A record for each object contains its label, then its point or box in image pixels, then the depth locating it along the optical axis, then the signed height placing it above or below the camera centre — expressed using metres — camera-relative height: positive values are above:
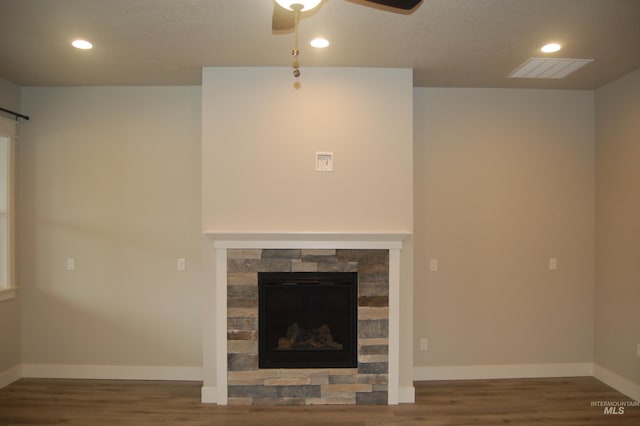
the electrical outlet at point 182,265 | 3.98 -0.51
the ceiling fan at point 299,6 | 1.72 +0.90
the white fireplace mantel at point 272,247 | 3.37 -0.55
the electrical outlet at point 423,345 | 3.96 -1.28
